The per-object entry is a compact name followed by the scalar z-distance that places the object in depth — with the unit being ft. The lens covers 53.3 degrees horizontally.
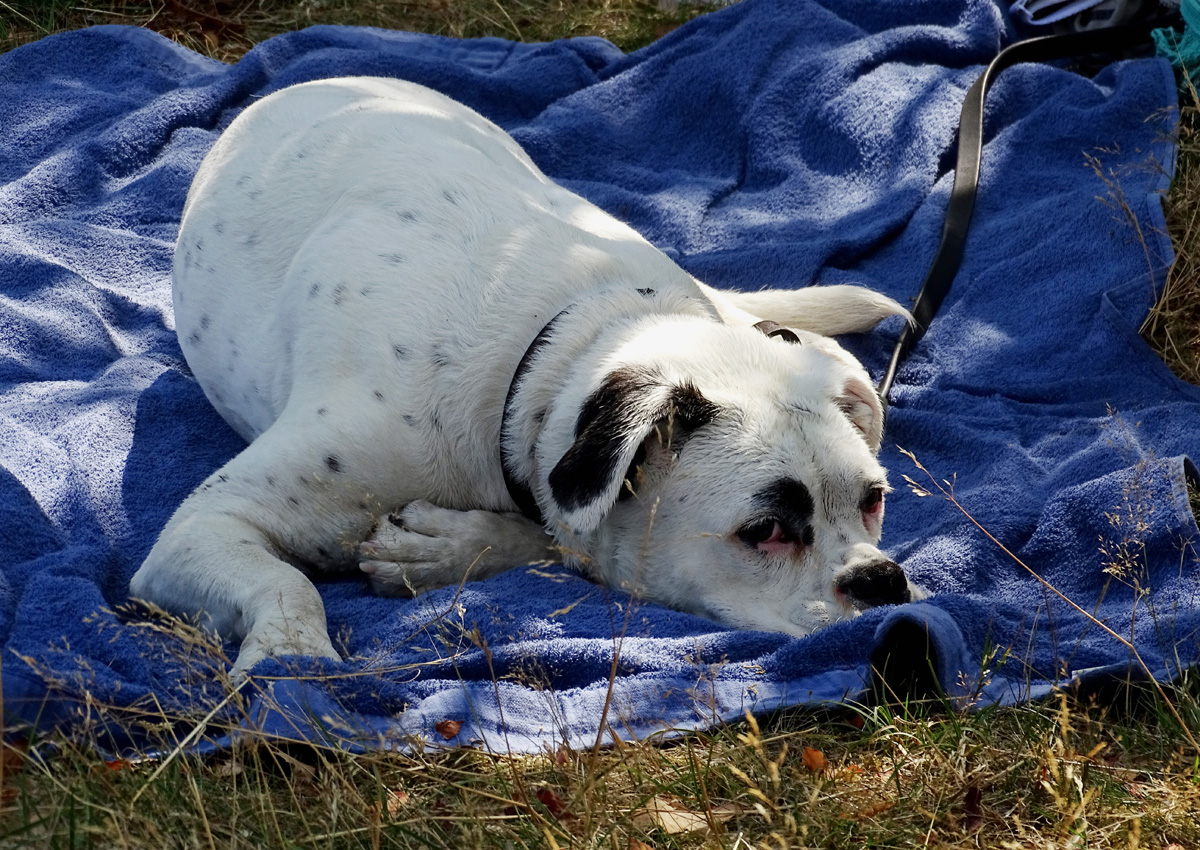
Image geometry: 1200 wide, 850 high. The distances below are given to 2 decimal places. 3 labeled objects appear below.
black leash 16.55
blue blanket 9.45
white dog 10.19
